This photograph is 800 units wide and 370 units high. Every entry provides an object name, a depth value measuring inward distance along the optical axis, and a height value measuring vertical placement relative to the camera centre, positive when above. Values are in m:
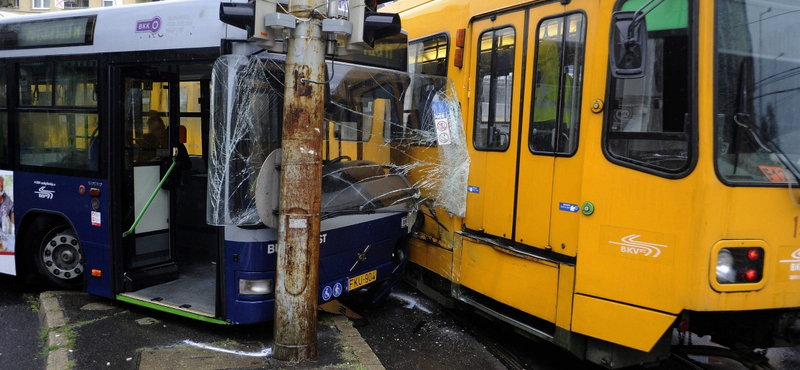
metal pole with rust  4.32 -0.46
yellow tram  3.71 -0.23
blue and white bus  4.67 -0.40
